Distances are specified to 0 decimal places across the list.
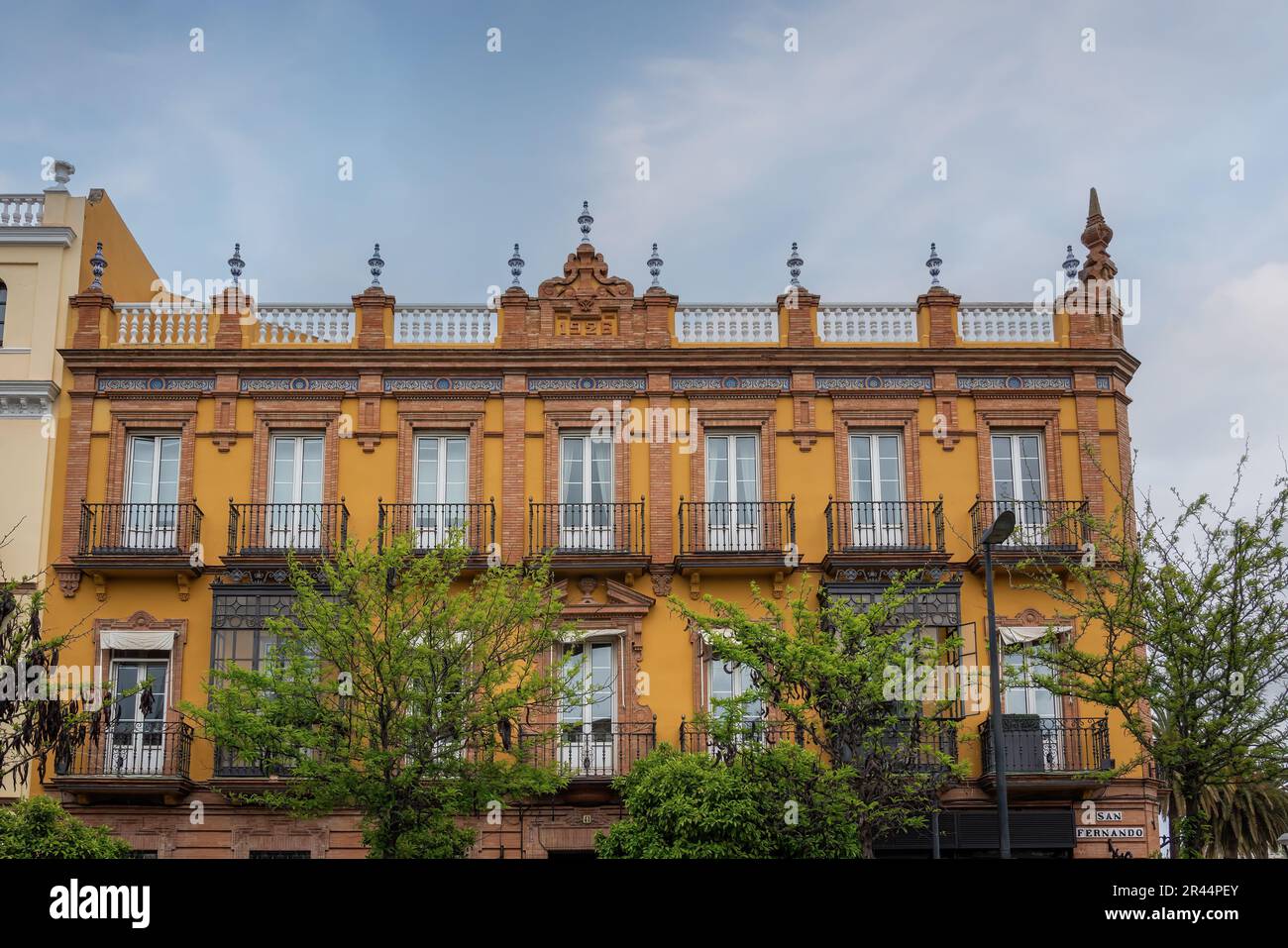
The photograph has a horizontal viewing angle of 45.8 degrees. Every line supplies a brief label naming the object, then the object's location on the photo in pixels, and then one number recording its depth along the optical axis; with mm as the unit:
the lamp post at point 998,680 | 19281
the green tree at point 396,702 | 21844
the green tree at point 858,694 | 21891
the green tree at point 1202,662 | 19719
